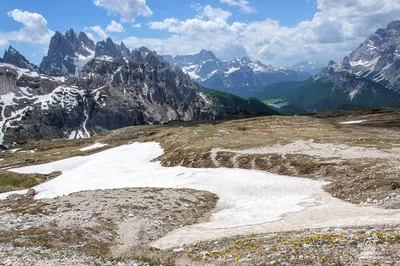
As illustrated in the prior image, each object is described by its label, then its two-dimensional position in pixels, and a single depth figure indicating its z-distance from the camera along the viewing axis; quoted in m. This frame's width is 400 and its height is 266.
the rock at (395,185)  30.89
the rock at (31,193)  48.58
